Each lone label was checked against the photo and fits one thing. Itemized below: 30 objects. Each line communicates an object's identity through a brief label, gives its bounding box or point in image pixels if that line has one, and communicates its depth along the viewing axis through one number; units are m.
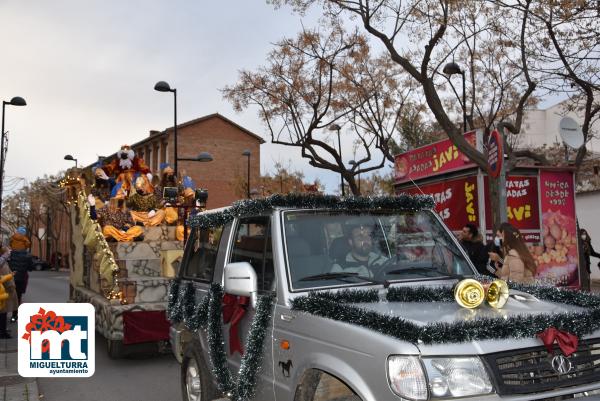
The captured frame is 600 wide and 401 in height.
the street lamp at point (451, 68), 15.70
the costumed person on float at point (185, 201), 12.08
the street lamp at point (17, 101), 22.38
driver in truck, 3.88
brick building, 53.78
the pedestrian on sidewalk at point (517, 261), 6.96
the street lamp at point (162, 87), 20.39
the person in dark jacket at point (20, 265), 12.39
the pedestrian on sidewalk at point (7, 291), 10.34
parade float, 8.53
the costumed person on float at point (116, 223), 10.95
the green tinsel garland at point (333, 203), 4.11
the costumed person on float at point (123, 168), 13.30
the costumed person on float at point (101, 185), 12.87
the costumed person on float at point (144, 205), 12.16
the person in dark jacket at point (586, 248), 14.76
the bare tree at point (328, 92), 21.16
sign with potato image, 13.53
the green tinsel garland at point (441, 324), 2.77
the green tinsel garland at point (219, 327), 3.88
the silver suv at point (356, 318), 2.75
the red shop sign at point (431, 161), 14.53
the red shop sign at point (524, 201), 13.85
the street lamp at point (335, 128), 22.67
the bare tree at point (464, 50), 13.25
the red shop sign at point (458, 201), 14.26
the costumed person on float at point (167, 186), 12.55
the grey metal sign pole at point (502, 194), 8.43
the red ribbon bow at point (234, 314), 4.24
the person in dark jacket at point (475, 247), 8.95
